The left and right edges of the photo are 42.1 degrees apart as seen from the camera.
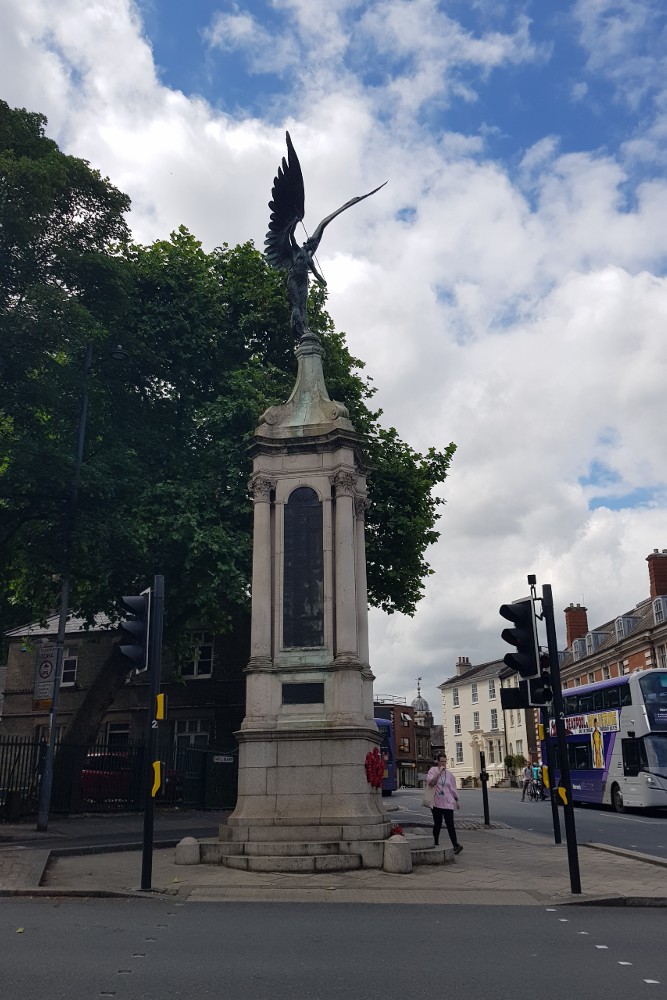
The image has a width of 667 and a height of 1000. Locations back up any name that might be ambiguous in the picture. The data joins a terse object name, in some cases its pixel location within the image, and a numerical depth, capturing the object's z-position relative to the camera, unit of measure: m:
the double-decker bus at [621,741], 27.83
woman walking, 14.20
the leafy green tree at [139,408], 20.83
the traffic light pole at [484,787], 22.14
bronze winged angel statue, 17.95
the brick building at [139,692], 38.69
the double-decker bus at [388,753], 34.75
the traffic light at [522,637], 11.09
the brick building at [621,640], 51.22
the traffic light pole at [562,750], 10.05
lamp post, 19.74
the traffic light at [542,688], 11.01
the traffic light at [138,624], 10.86
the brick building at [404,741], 71.44
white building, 78.69
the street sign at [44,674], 20.80
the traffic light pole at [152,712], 10.22
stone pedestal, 13.30
